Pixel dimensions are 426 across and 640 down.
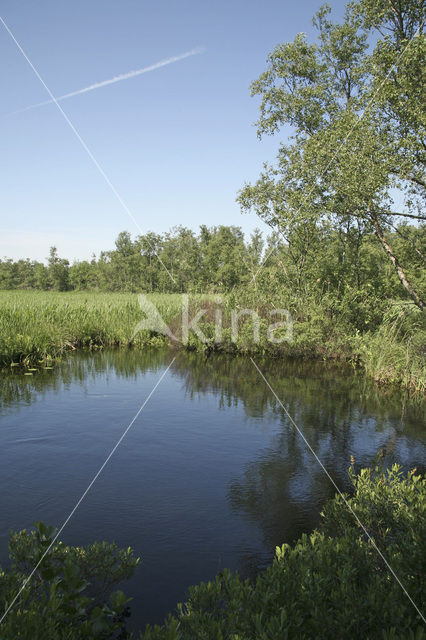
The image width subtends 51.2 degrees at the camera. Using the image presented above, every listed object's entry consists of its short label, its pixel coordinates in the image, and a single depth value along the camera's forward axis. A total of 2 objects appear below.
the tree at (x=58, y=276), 97.25
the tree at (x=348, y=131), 13.57
